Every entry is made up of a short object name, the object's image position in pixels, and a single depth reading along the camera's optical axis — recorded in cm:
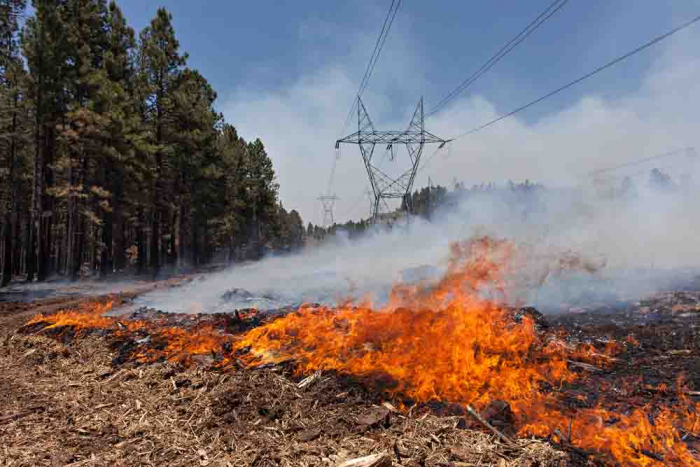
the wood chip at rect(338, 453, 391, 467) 357
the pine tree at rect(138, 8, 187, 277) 2636
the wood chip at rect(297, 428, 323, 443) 427
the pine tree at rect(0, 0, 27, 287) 2054
